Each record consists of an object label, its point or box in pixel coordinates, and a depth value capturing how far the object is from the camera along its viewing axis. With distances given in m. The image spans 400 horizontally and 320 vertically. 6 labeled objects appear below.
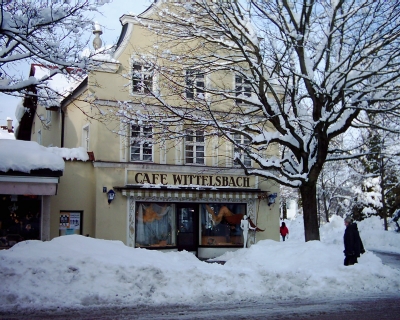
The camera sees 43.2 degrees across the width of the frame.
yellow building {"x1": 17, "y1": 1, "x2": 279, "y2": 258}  19.16
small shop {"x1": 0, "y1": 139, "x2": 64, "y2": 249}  16.25
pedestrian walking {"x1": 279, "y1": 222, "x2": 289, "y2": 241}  27.88
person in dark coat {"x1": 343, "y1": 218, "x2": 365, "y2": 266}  12.70
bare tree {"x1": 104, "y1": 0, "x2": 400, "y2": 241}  14.37
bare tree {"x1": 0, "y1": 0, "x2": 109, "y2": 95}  9.81
